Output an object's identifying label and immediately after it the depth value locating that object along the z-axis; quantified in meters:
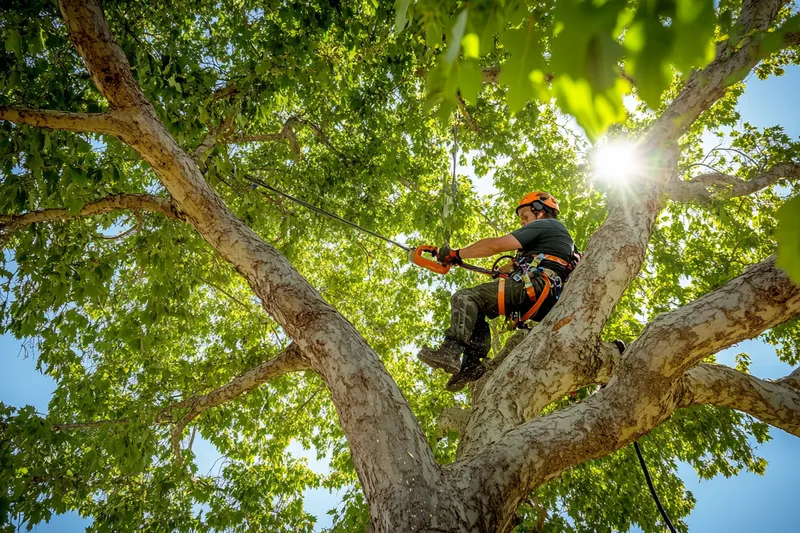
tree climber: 3.59
